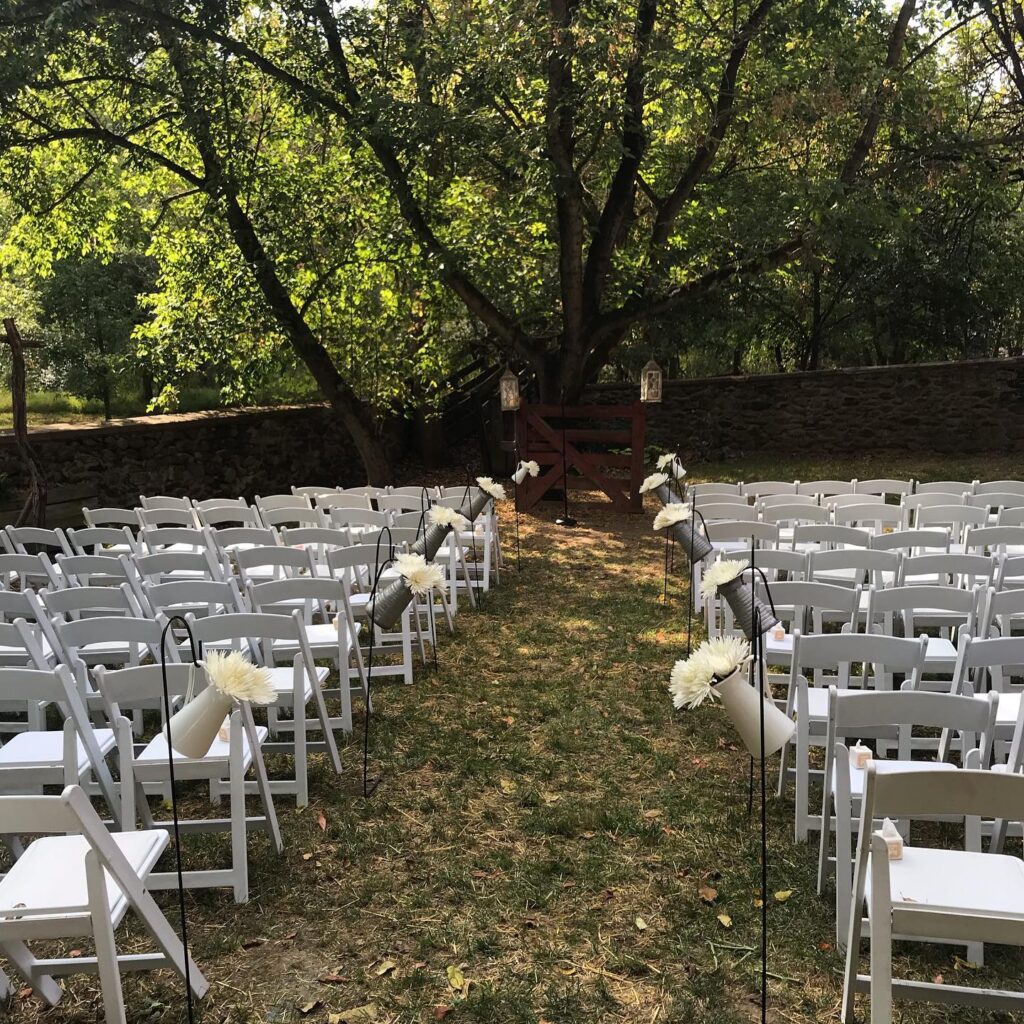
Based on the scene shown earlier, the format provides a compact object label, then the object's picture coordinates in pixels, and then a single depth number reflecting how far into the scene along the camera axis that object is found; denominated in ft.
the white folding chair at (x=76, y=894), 7.57
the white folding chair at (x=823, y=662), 11.27
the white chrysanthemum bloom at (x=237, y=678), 8.93
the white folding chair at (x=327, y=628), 15.40
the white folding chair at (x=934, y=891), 7.43
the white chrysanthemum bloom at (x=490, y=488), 22.75
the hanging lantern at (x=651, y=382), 33.09
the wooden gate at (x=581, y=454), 35.65
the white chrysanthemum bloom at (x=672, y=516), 17.02
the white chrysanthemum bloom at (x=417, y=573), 14.53
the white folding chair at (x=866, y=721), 9.23
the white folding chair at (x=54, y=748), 10.48
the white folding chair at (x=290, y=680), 12.77
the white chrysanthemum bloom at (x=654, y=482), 21.75
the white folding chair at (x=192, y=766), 10.88
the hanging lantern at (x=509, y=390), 34.58
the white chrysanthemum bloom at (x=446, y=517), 18.10
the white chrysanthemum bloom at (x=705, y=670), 8.46
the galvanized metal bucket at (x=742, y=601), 12.66
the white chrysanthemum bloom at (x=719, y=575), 11.53
